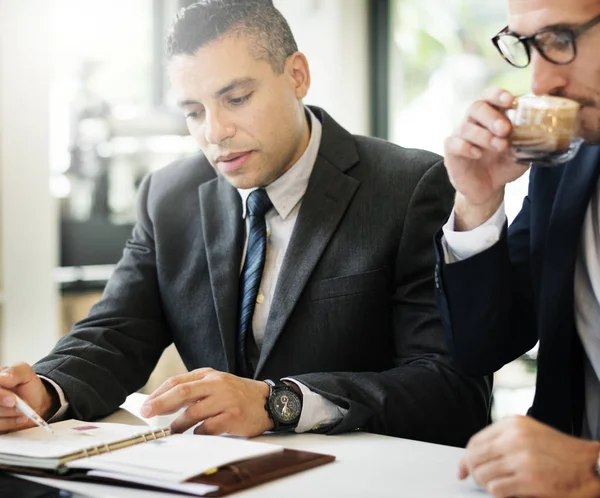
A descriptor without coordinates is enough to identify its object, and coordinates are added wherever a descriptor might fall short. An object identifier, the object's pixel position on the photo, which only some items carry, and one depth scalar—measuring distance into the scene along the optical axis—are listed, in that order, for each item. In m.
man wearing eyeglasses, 1.62
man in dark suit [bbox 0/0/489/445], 1.99
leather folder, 1.32
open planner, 1.32
